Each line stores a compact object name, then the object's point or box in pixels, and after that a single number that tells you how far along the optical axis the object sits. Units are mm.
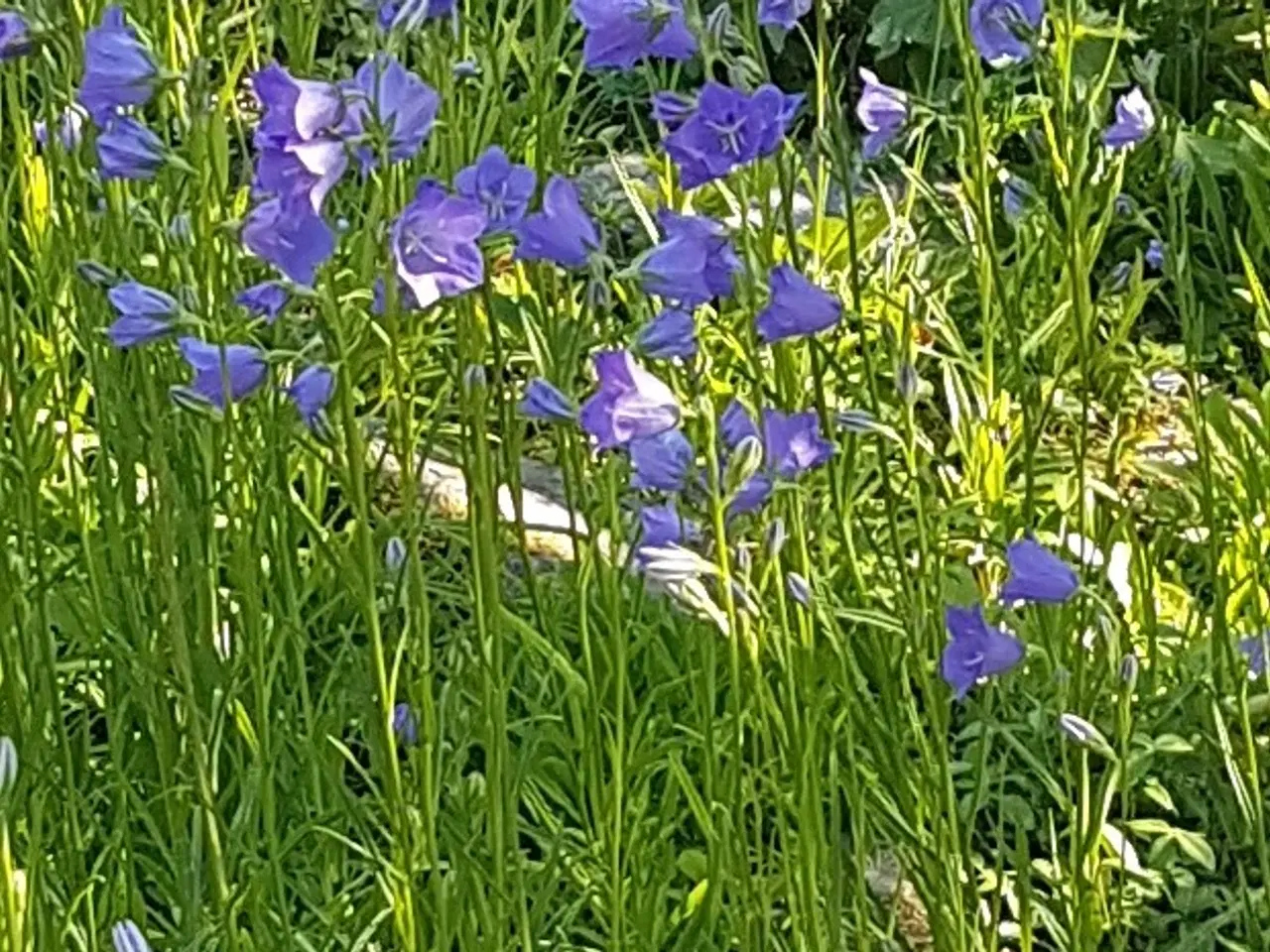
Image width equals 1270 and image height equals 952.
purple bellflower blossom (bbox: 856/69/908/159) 2006
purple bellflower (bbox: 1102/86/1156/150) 1952
